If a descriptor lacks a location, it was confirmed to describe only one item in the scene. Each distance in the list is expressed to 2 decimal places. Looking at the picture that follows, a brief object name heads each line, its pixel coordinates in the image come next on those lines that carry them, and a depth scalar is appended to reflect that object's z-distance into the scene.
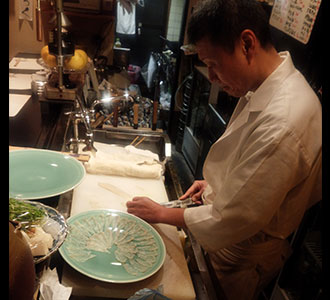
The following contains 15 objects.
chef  1.15
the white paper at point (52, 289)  0.98
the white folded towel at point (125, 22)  6.67
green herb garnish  1.05
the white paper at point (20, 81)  2.86
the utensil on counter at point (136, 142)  2.51
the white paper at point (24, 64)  3.40
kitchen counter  1.15
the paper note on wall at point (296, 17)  2.34
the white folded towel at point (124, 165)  1.93
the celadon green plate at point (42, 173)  1.48
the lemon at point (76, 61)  2.75
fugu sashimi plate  1.18
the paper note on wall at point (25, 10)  3.79
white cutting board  1.65
